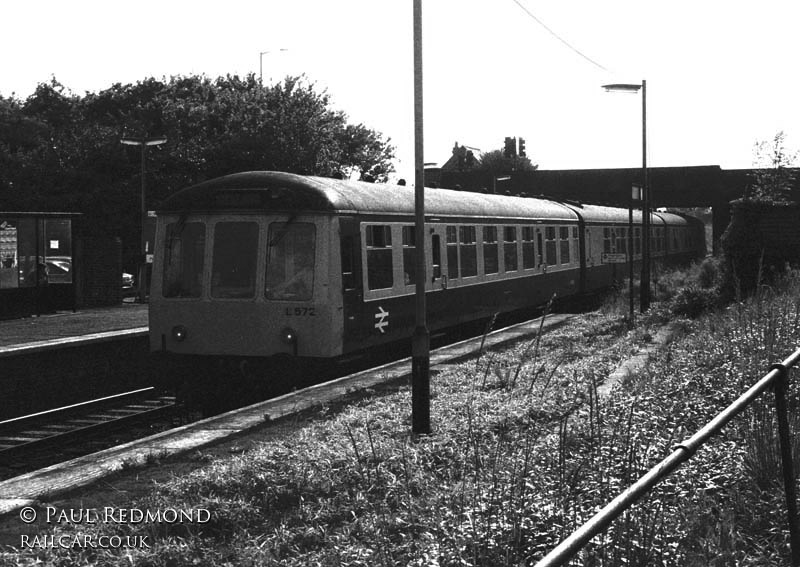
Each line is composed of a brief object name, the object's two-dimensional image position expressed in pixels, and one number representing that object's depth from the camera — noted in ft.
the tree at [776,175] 85.35
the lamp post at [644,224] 77.10
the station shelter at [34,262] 68.69
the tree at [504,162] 341.62
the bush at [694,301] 66.08
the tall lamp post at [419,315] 30.99
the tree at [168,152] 140.46
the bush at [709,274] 73.36
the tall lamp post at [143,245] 95.66
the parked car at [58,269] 72.84
